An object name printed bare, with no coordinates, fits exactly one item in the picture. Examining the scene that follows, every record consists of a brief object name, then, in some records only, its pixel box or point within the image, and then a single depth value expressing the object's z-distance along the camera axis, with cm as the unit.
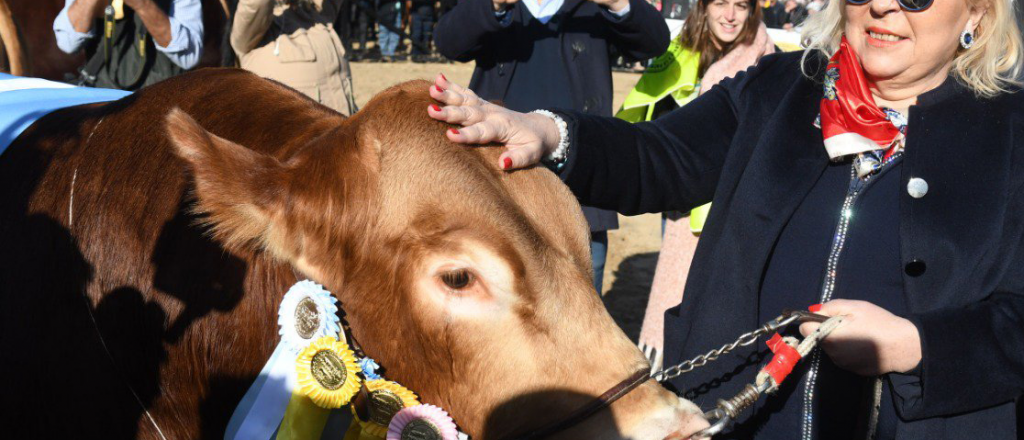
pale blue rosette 199
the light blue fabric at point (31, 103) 254
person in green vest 486
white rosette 193
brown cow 190
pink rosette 195
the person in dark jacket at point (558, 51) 440
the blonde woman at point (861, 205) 218
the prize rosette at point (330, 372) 194
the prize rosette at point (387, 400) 199
